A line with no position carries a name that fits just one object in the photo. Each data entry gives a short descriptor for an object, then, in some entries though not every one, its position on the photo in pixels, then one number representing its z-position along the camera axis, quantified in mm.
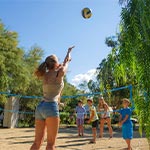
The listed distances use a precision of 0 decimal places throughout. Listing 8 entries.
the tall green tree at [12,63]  10538
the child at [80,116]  6746
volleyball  3649
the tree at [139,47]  1791
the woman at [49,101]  2222
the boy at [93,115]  5315
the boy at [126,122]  4094
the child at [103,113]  5991
